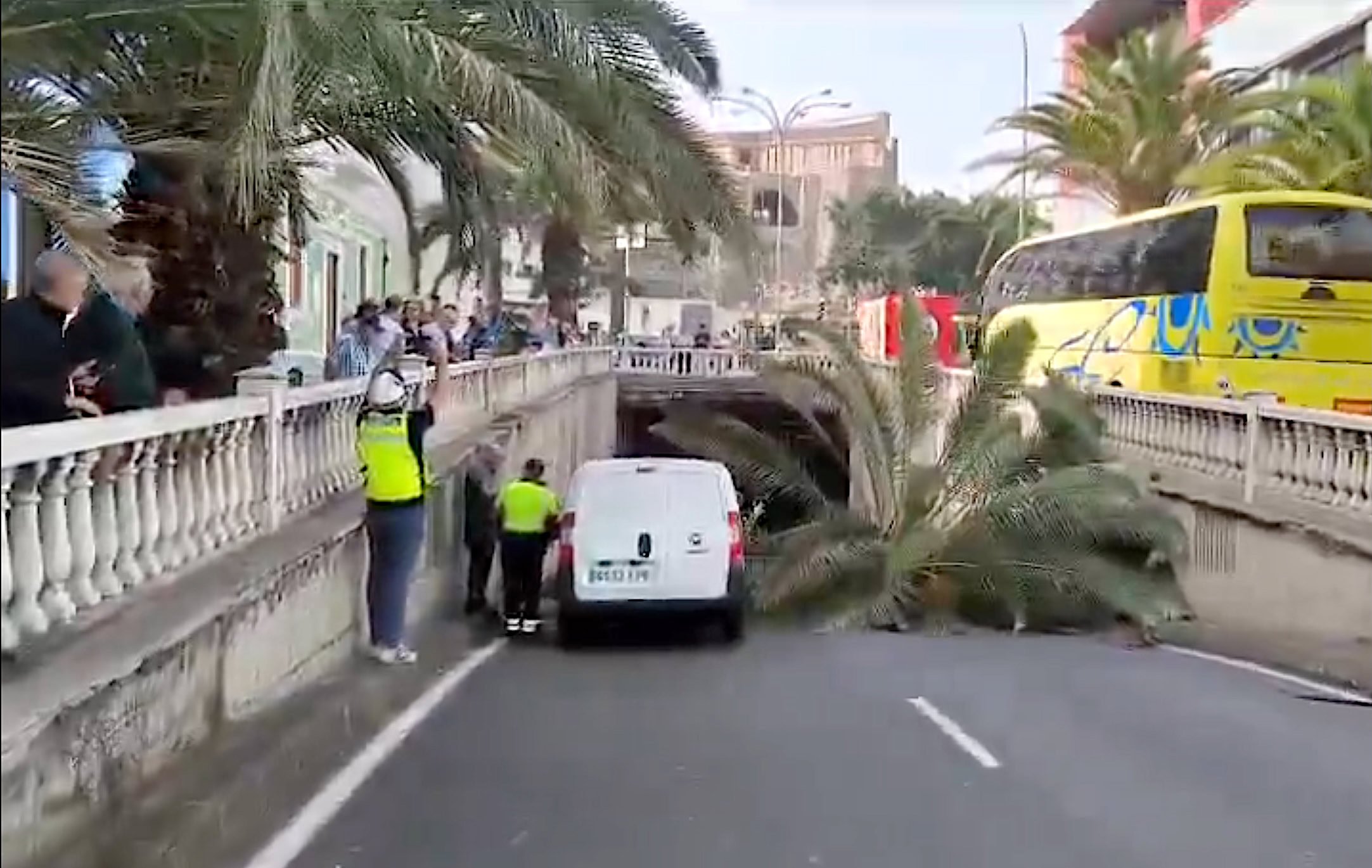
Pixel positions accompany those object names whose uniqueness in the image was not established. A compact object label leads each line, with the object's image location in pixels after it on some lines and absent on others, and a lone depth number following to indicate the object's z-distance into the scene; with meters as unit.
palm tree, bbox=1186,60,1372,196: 26.78
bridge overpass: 5.47
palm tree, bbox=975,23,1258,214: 34.91
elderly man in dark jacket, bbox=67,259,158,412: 7.20
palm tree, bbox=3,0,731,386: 7.71
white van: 14.21
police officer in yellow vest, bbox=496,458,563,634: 15.08
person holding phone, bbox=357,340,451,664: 10.19
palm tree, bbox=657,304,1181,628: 17.34
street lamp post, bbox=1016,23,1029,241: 38.25
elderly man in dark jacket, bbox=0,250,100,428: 6.41
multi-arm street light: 52.53
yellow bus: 19.97
